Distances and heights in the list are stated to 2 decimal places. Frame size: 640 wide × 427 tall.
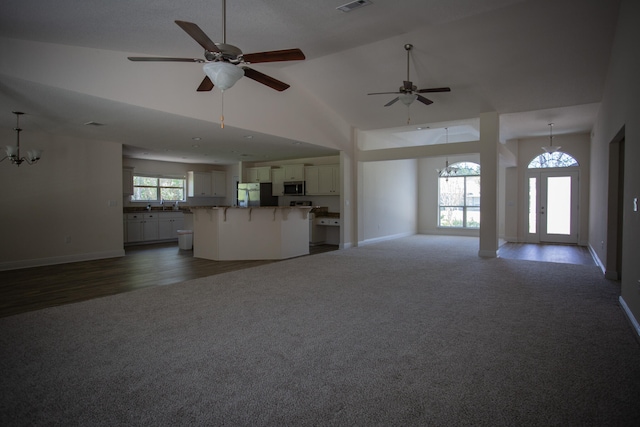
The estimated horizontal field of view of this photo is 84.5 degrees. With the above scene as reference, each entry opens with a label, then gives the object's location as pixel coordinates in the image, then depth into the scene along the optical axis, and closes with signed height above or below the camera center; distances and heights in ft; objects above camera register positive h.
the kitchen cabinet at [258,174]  34.14 +2.91
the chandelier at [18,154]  18.80 +2.76
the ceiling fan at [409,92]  17.02 +5.41
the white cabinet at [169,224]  32.60 -1.95
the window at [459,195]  38.73 +0.89
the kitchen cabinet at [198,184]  36.88 +2.07
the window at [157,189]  33.56 +1.50
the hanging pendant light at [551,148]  28.73 +4.54
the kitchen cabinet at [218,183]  38.63 +2.23
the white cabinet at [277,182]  33.45 +2.06
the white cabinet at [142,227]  30.42 -2.04
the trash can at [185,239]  28.12 -2.85
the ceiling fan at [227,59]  9.82 +4.17
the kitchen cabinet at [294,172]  32.19 +2.87
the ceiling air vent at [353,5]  12.66 +7.24
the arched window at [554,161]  31.65 +3.86
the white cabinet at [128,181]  30.78 +2.00
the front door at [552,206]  31.68 -0.28
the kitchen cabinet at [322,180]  30.63 +2.07
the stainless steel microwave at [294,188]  32.09 +1.41
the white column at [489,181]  23.22 +1.46
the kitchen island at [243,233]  22.95 -1.98
